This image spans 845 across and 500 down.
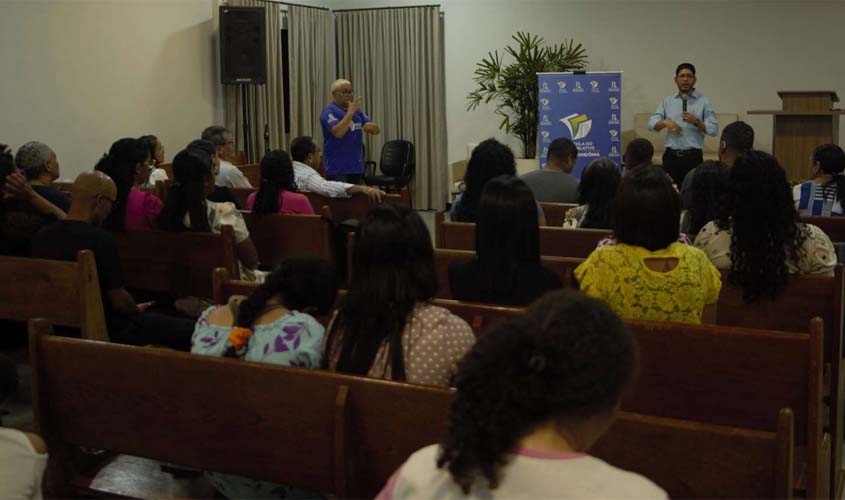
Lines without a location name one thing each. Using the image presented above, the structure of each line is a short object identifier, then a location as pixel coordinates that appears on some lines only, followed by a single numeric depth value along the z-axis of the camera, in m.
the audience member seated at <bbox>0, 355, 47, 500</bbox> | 1.78
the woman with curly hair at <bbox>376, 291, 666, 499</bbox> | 1.25
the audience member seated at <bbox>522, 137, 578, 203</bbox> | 5.46
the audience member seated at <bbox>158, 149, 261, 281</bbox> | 4.33
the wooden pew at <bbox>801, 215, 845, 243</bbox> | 4.48
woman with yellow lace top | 2.77
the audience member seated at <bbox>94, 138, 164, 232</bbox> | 4.59
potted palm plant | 10.07
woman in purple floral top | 2.35
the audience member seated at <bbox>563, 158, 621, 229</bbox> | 4.40
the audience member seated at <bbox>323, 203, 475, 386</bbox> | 2.22
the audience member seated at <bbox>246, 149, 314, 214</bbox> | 4.97
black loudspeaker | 9.11
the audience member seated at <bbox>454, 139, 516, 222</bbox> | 4.39
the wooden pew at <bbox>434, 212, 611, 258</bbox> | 4.24
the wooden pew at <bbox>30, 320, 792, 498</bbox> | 1.77
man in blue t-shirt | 8.12
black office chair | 10.09
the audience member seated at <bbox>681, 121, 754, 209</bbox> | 5.51
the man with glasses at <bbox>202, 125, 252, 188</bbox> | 6.36
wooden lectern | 8.41
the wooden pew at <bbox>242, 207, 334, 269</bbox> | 4.65
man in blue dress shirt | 8.19
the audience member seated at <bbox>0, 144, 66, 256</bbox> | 4.26
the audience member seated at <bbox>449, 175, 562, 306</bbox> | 2.85
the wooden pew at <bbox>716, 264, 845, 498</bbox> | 3.17
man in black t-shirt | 3.60
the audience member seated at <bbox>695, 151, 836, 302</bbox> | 3.22
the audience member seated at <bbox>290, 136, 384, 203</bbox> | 5.59
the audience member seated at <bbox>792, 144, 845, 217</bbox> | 4.94
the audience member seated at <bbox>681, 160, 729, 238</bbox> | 3.96
